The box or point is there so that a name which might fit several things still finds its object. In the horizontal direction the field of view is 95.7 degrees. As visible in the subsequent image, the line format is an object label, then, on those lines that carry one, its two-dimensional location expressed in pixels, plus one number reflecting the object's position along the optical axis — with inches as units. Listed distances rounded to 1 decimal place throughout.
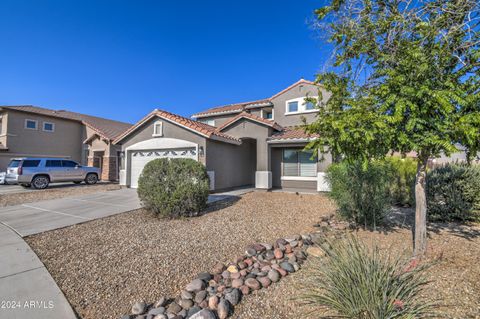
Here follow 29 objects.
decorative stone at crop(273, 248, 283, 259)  171.0
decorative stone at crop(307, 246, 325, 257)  170.9
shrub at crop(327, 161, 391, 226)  227.9
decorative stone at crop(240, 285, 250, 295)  126.6
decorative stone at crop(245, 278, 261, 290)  131.3
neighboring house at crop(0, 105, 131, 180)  791.1
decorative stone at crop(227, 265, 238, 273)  150.6
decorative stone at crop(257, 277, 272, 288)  133.8
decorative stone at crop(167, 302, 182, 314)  113.2
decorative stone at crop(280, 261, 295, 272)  151.4
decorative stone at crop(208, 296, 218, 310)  115.1
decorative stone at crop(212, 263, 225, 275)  149.9
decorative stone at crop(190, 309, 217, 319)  104.5
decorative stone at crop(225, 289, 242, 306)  118.3
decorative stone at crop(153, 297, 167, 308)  117.8
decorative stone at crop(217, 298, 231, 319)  108.0
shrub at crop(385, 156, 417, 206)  373.6
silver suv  550.2
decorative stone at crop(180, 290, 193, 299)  123.0
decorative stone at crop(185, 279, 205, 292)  129.3
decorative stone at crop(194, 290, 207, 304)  121.0
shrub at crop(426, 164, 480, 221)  257.3
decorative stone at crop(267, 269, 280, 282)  139.3
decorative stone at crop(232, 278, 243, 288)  133.2
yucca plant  89.3
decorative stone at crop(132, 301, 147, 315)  112.7
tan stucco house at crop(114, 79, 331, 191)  480.7
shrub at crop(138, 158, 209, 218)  278.2
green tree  124.0
